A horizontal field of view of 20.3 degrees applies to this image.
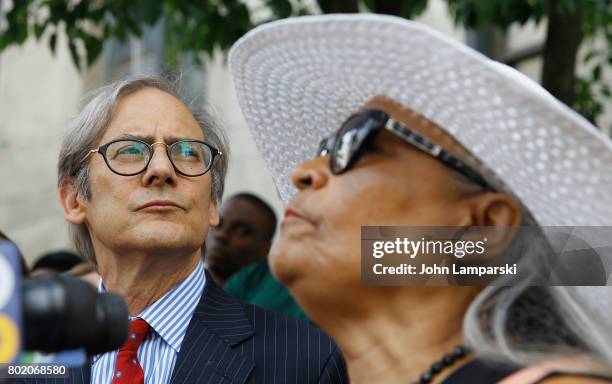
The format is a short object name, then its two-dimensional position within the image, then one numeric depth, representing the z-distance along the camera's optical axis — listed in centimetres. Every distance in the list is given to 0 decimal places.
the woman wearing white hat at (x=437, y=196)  103
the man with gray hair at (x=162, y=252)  123
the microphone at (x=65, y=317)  88
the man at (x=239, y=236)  221
